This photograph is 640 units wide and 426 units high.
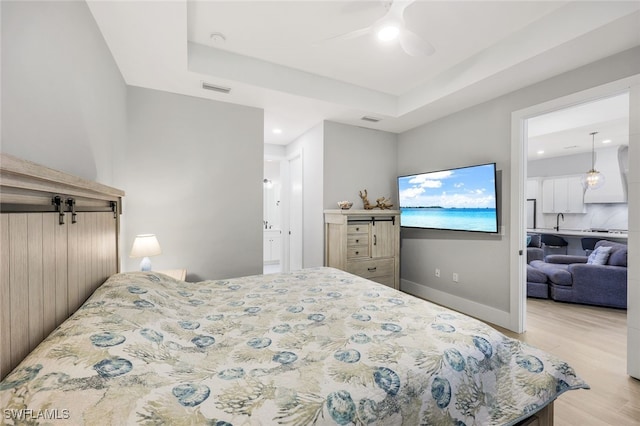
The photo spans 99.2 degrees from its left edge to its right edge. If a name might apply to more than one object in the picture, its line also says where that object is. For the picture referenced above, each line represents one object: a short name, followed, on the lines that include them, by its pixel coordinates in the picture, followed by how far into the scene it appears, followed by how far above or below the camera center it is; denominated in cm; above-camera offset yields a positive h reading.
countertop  505 -43
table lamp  237 -31
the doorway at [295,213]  457 -1
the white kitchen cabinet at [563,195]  629 +42
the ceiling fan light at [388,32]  195 +132
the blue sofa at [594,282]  345 -92
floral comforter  68 -53
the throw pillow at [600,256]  373 -61
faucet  666 -21
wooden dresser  347 -41
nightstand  255 -59
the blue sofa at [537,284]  395 -104
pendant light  521 +65
